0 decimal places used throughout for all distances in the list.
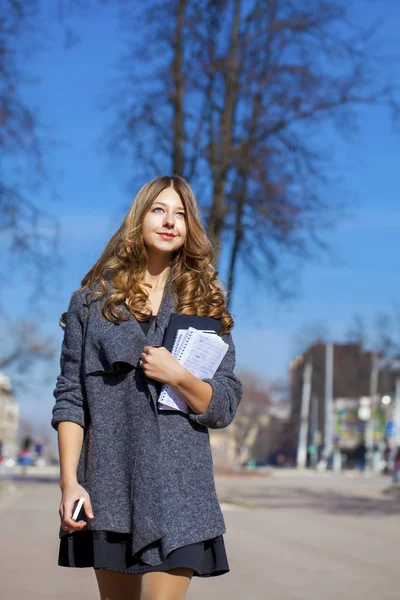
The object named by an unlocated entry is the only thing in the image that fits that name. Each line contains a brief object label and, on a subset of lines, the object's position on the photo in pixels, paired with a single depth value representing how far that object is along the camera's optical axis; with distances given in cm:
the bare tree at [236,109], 1853
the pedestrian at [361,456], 5959
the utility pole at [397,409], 4056
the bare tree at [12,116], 1377
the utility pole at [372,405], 6519
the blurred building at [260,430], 10062
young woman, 308
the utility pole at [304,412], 7619
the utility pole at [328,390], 6669
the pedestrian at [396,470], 3290
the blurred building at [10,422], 14034
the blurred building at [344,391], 7081
